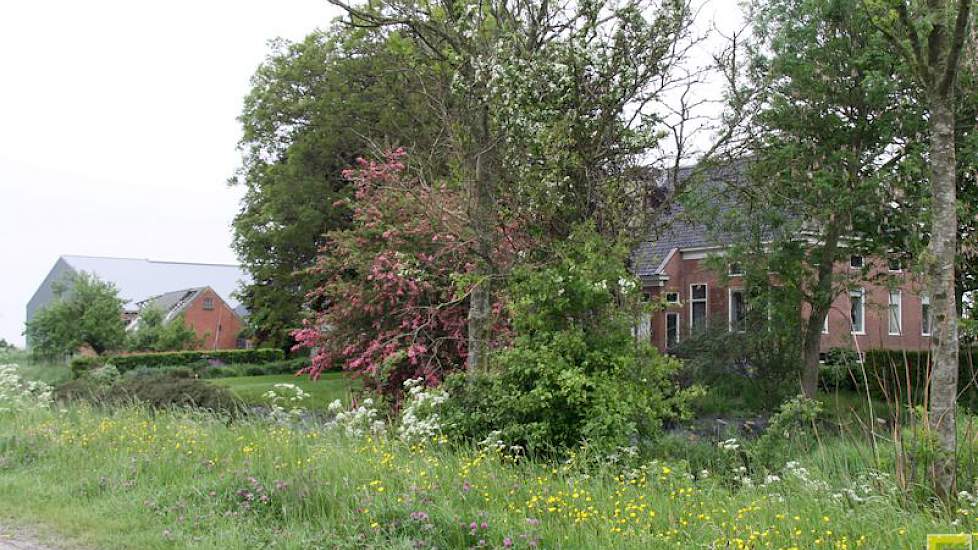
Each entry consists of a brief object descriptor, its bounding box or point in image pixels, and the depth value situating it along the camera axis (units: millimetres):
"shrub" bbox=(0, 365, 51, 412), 12836
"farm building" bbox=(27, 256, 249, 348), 58625
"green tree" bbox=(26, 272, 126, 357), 36594
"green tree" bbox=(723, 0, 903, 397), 15852
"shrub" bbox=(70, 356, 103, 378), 33000
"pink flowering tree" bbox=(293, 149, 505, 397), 14805
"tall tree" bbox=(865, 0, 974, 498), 6375
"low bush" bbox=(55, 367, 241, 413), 13062
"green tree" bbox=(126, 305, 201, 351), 42156
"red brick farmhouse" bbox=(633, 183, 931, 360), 27422
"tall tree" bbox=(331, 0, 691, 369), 10117
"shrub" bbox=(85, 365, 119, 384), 18870
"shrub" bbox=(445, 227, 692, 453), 8289
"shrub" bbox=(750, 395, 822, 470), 8289
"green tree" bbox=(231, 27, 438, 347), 26531
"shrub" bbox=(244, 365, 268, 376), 38222
